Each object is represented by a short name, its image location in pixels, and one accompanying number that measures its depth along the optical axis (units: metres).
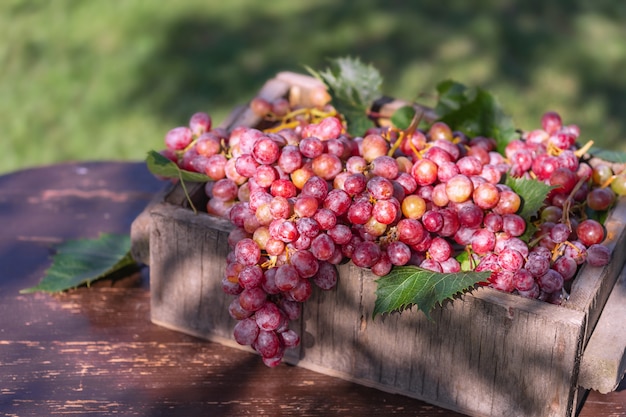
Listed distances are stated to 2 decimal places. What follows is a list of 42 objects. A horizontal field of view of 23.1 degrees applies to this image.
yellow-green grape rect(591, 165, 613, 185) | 1.27
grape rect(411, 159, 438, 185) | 1.20
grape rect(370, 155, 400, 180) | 1.19
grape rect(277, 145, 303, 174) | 1.19
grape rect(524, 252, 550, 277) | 1.15
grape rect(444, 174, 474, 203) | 1.18
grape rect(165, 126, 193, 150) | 1.29
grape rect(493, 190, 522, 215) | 1.19
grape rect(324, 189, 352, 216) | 1.15
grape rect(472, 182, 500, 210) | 1.18
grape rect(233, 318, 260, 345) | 1.17
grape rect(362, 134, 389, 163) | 1.23
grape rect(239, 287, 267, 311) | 1.15
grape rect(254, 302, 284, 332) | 1.16
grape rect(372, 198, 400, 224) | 1.15
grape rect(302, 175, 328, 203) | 1.16
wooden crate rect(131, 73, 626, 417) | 1.13
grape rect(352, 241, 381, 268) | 1.14
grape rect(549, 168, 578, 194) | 1.24
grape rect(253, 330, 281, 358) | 1.17
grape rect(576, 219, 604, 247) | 1.19
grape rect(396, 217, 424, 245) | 1.16
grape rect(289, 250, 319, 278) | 1.14
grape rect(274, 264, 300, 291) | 1.14
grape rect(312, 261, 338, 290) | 1.16
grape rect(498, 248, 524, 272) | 1.15
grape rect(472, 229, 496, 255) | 1.18
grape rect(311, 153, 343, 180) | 1.18
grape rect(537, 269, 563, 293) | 1.15
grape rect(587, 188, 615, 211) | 1.24
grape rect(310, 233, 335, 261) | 1.14
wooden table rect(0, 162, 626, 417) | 1.19
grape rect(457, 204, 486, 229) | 1.17
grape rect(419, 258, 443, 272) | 1.17
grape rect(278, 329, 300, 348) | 1.18
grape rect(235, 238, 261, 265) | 1.15
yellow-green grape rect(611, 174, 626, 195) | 1.25
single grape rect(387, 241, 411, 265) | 1.16
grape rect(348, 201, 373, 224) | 1.15
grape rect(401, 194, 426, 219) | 1.17
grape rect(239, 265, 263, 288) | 1.15
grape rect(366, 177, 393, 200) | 1.15
